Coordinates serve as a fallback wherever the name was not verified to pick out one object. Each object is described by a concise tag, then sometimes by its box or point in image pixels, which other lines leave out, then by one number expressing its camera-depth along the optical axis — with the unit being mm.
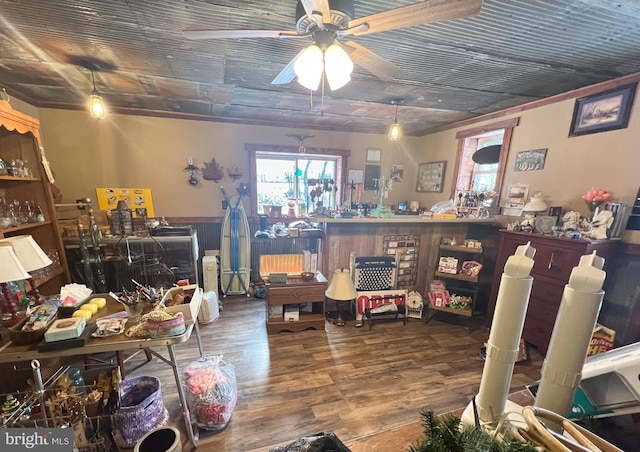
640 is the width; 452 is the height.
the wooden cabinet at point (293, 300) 2689
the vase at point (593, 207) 2197
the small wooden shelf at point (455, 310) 2904
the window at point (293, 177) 4102
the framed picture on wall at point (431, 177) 4152
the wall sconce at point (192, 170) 3768
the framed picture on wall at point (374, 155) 4531
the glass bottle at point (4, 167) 1942
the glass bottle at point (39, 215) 2284
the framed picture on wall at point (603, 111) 2127
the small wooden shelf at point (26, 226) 1914
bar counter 2941
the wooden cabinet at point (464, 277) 2902
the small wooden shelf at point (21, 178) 1923
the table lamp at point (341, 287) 2662
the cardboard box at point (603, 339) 2113
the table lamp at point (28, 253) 1489
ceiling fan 1069
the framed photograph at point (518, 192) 2904
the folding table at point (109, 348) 1219
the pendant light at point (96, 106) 2256
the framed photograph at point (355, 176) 4504
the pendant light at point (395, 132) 2820
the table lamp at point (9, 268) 1297
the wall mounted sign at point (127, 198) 3555
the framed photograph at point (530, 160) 2736
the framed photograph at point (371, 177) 4594
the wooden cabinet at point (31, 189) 2002
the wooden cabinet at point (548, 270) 2166
